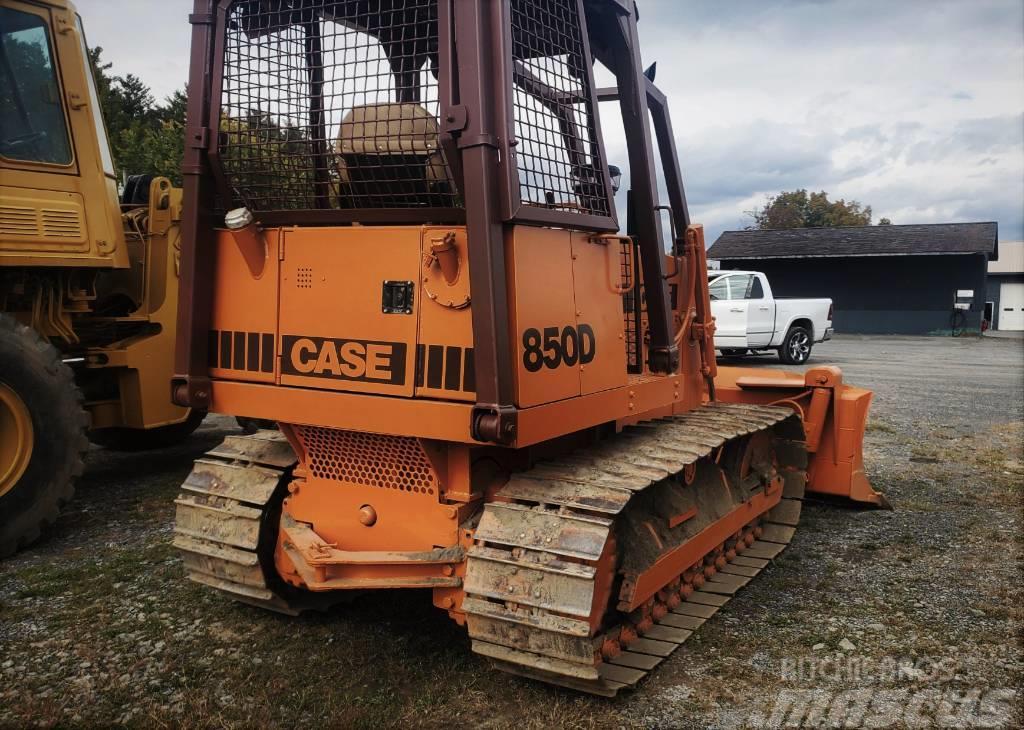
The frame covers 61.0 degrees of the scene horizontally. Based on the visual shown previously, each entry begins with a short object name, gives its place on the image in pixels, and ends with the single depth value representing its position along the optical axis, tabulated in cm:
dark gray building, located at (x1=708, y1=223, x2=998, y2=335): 3048
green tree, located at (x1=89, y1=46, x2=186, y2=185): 1811
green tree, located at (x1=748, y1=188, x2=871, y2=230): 5412
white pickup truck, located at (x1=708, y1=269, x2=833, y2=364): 1684
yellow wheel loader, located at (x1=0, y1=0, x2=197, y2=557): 537
